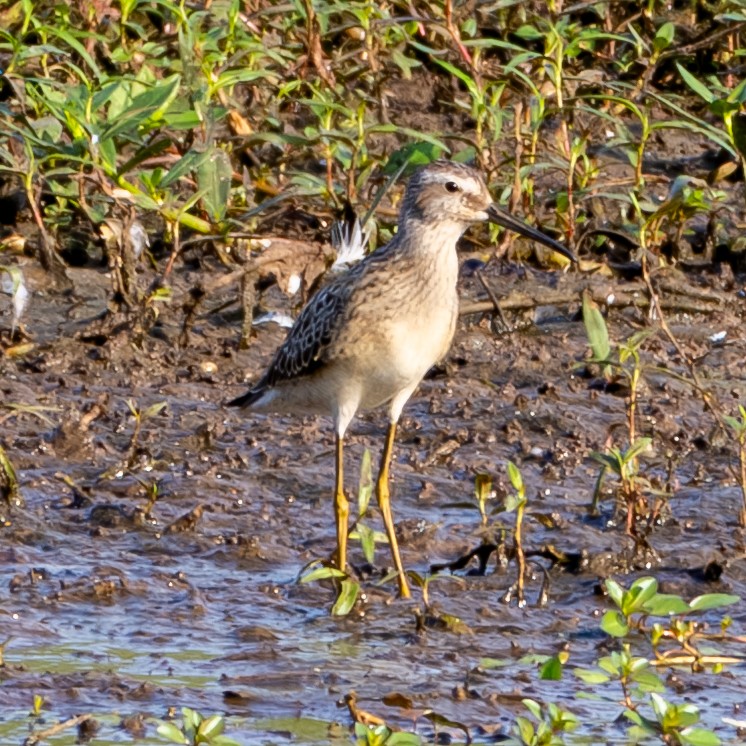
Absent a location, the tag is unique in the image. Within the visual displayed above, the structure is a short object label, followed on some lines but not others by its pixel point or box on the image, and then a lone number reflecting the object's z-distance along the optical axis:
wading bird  11.91
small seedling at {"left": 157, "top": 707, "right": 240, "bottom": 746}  7.84
